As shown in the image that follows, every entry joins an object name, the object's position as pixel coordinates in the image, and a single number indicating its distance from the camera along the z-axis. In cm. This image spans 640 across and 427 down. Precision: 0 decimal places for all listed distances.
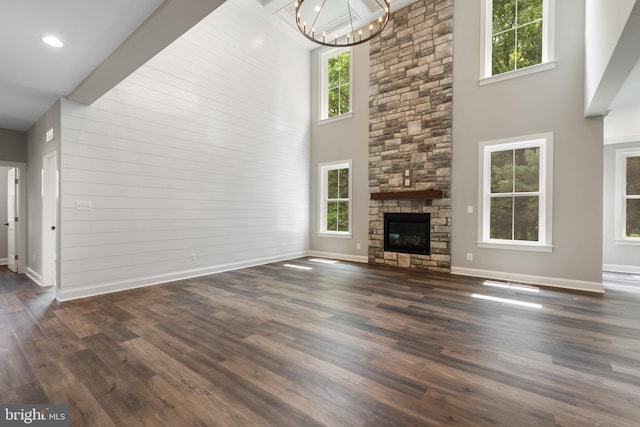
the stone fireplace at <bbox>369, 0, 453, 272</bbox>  534
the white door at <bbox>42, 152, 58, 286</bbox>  431
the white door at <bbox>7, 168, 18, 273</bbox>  529
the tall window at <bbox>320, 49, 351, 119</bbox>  689
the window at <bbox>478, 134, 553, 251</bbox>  450
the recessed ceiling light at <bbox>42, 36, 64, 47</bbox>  247
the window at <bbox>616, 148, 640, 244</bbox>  543
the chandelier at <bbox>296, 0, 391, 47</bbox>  542
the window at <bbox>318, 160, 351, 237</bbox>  677
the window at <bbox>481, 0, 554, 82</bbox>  453
